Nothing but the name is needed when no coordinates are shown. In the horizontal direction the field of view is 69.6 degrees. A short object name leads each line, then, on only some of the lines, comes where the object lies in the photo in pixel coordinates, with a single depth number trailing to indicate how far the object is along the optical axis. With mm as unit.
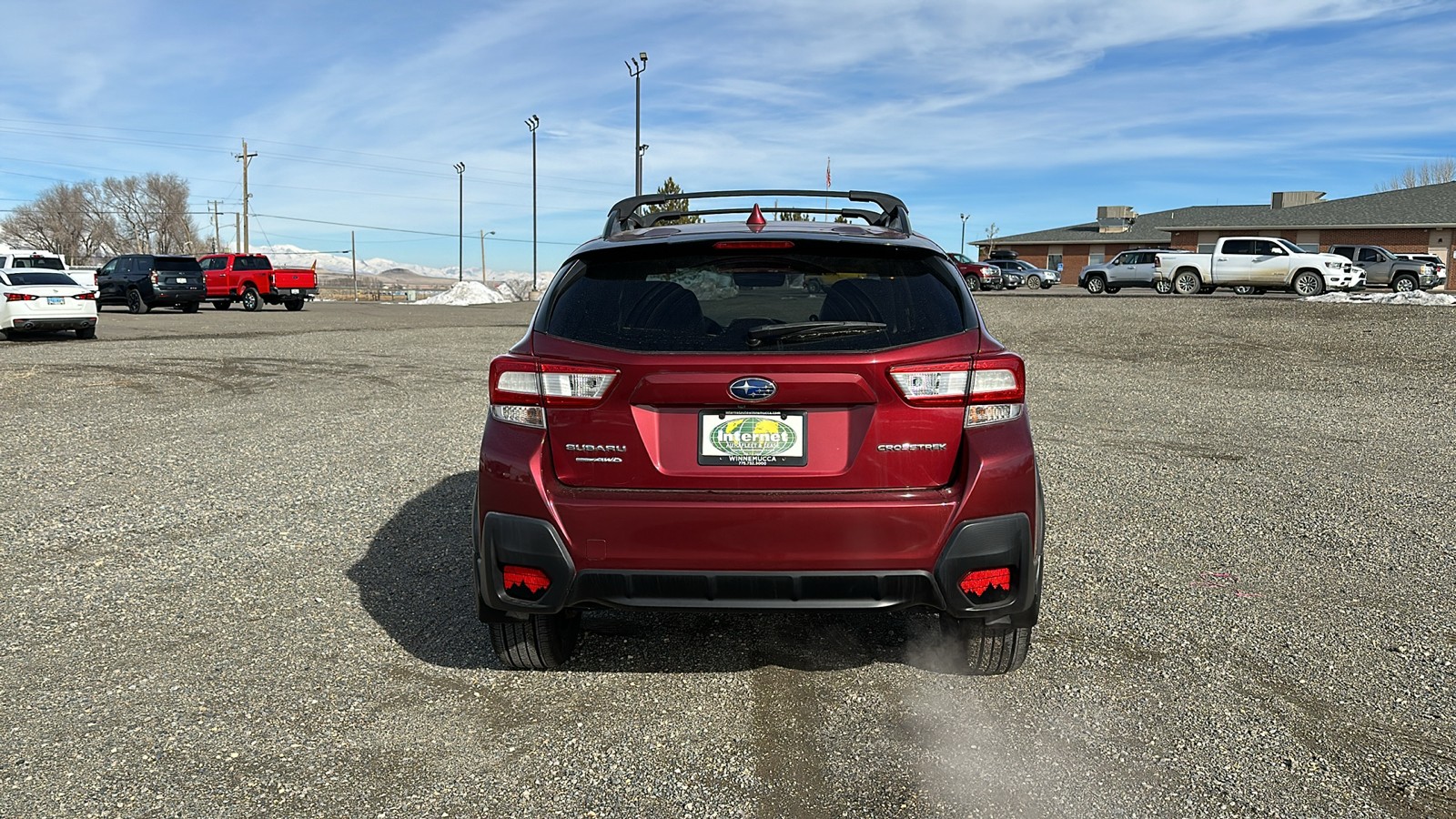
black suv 31656
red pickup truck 35531
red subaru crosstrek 3150
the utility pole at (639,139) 36688
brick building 49125
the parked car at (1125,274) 31969
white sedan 19328
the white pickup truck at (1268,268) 29047
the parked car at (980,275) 40875
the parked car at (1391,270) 33312
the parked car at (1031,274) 51844
